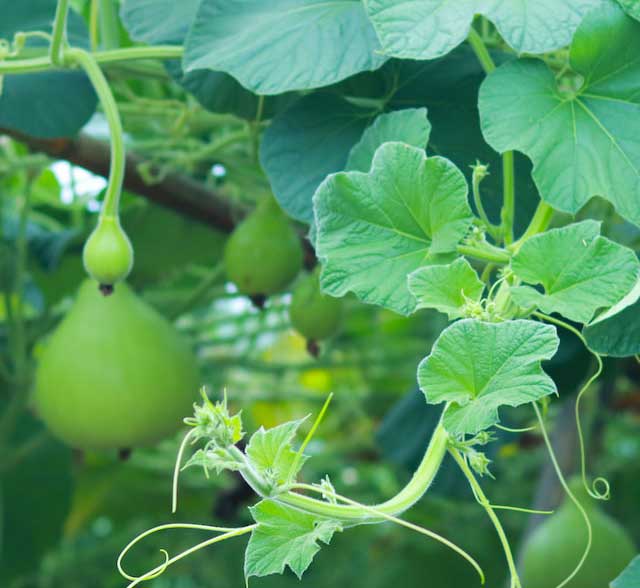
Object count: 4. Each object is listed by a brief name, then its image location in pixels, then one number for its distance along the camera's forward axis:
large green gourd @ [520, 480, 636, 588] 1.99
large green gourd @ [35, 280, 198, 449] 1.68
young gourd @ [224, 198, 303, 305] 1.68
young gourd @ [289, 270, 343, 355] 1.70
